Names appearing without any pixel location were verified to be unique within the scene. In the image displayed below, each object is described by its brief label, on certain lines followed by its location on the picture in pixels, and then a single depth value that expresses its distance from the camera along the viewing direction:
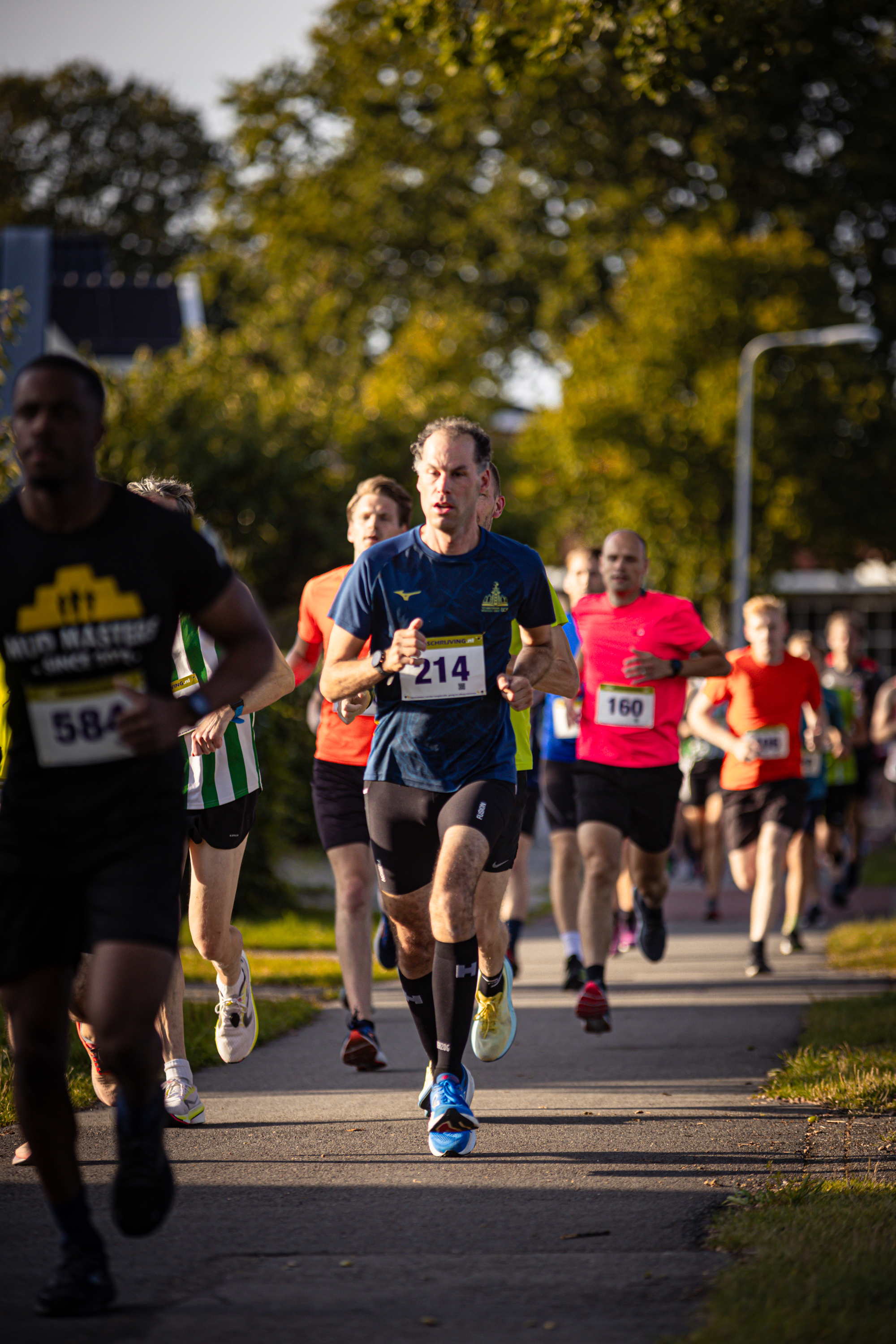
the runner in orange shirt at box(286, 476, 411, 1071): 14.23
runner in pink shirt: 16.25
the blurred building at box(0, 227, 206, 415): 59.75
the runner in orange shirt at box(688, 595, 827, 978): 20.45
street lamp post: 51.62
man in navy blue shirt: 10.65
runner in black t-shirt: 7.34
